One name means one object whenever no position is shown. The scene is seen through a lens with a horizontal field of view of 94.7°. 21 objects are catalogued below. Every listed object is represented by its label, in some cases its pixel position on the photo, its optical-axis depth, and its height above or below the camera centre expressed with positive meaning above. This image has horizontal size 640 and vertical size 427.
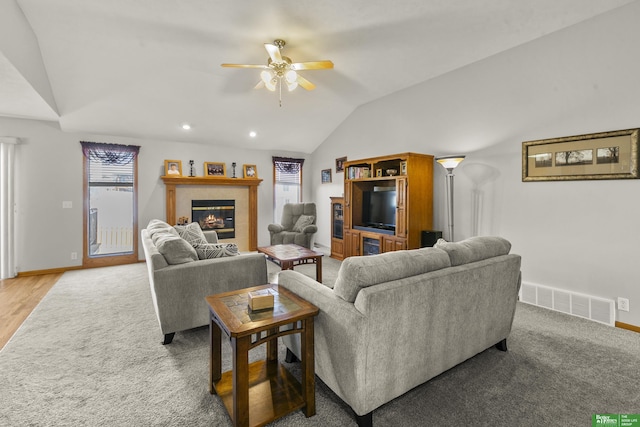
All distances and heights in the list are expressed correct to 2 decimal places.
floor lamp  3.88 +0.52
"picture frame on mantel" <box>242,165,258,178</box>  6.75 +0.97
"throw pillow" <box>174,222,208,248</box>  3.55 -0.26
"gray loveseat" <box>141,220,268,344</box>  2.50 -0.59
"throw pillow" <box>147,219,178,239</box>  3.30 -0.18
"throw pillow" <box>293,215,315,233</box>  6.13 -0.20
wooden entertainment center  4.45 +0.15
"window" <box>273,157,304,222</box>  7.20 +0.75
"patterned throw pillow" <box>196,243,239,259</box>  2.85 -0.37
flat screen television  4.93 +0.06
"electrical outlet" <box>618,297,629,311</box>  2.88 -0.93
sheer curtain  4.48 +0.16
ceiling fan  3.05 +1.58
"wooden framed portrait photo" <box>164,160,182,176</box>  5.88 +0.92
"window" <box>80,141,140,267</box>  5.24 +0.19
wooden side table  1.47 -0.86
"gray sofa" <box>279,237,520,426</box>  1.53 -0.61
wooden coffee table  3.77 -0.58
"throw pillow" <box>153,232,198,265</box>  2.56 -0.32
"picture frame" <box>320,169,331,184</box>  6.95 +0.88
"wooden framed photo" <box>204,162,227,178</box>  6.28 +0.94
